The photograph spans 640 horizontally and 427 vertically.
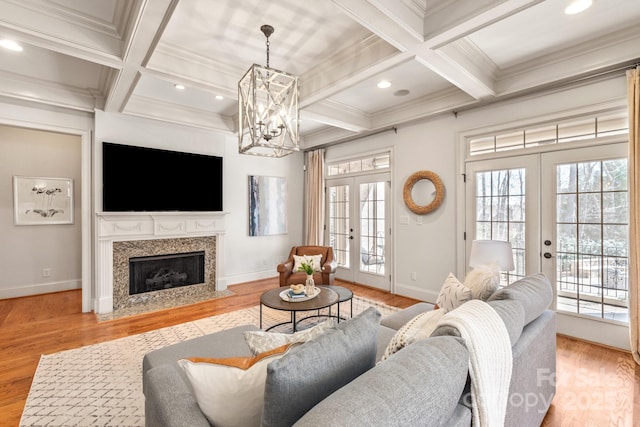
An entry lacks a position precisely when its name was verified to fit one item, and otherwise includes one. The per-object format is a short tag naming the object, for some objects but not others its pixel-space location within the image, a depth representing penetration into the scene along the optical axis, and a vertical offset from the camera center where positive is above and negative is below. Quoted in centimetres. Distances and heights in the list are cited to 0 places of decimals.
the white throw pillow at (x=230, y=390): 102 -59
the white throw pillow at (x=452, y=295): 206 -56
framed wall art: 463 +24
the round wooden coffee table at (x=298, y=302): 279 -84
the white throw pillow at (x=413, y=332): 140 -57
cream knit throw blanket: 113 -58
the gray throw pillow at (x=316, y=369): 87 -49
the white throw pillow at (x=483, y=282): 203 -47
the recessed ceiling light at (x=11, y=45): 262 +151
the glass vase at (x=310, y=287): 313 -77
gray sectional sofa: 80 -51
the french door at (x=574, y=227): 286 -14
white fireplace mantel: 395 -23
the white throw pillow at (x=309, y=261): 435 -66
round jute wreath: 412 +32
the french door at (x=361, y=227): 498 -22
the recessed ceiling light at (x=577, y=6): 220 +154
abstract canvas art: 562 +19
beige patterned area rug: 197 -129
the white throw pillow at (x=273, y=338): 123 -52
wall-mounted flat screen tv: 400 +51
